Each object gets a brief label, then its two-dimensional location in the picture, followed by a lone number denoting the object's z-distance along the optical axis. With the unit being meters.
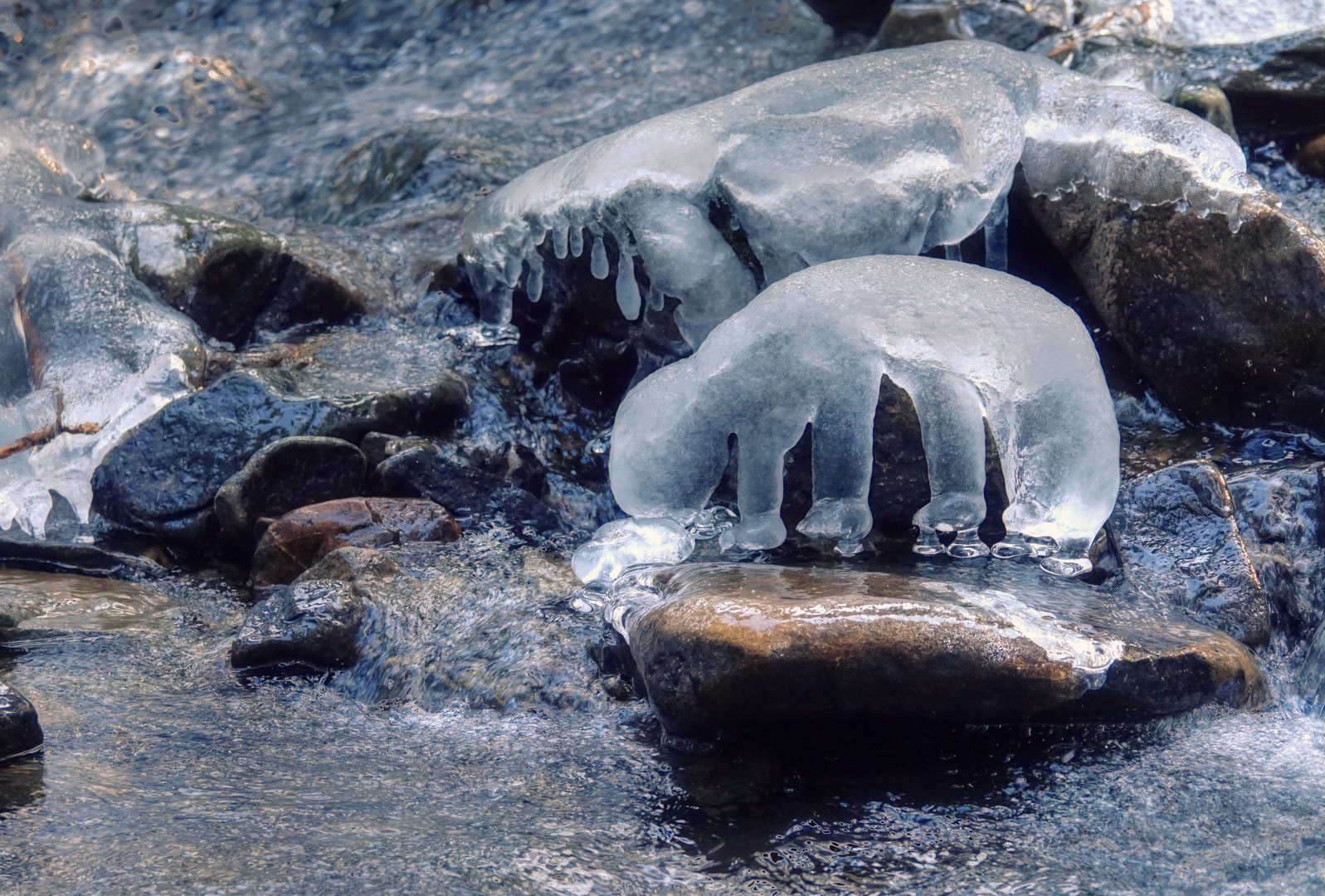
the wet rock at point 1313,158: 10.84
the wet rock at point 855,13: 15.90
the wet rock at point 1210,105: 10.48
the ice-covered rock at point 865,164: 7.88
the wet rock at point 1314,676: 5.46
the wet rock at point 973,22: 13.30
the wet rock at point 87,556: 7.84
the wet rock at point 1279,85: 11.20
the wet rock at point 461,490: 8.27
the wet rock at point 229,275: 10.68
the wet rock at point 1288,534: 6.26
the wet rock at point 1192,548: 6.06
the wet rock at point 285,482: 8.08
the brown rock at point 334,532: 7.69
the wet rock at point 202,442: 8.36
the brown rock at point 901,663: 4.82
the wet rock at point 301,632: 6.32
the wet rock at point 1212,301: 7.29
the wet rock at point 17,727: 4.94
